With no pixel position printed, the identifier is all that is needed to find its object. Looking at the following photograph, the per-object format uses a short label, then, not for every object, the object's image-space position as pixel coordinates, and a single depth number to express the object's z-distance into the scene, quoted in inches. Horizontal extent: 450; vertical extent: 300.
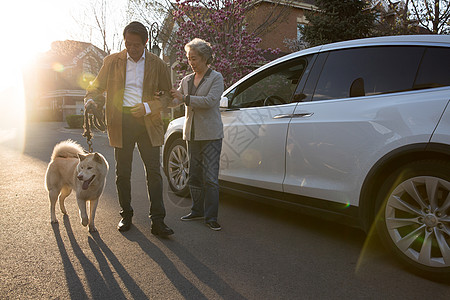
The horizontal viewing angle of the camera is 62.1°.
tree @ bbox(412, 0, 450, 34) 712.2
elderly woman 161.8
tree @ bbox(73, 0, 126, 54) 1198.7
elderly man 155.1
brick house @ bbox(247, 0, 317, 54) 780.6
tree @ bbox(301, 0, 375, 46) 650.2
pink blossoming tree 569.3
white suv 111.5
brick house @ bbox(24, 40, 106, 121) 1921.8
